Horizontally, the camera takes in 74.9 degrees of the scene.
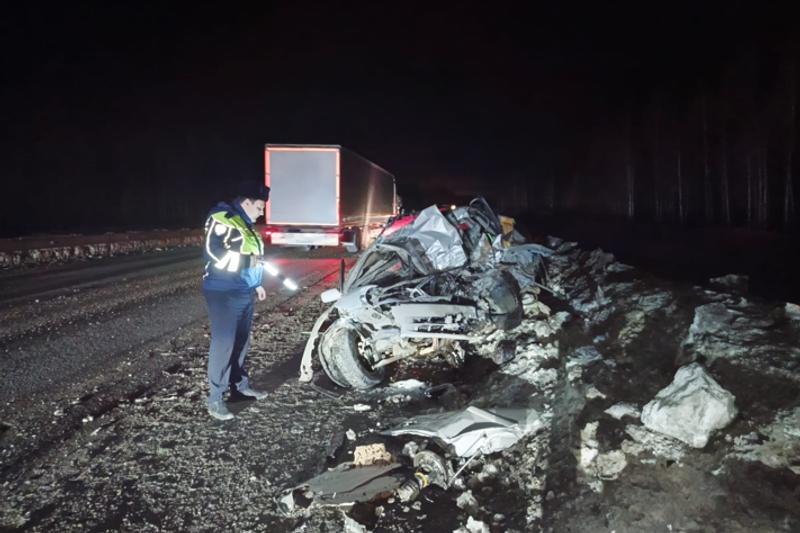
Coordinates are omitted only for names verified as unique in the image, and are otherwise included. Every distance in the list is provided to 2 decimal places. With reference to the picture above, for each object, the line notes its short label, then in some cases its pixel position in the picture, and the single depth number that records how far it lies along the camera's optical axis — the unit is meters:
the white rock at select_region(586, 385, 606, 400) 4.02
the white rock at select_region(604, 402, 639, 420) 3.57
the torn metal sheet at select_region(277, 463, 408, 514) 3.14
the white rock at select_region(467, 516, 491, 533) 2.85
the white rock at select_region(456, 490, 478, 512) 3.10
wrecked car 5.04
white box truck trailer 15.15
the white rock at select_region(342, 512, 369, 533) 2.90
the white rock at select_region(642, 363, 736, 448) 3.05
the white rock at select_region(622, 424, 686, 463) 3.05
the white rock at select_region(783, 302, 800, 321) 4.01
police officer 4.40
